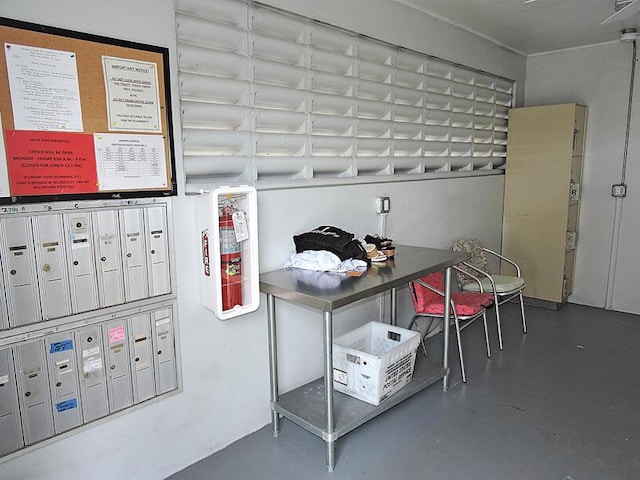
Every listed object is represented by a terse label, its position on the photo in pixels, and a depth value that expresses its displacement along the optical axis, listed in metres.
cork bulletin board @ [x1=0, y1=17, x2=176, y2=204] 1.72
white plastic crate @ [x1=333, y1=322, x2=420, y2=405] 2.59
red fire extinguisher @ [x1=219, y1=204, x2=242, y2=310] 2.29
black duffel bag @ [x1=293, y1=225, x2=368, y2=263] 2.64
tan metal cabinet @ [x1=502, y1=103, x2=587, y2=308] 4.57
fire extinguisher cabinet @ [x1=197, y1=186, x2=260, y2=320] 2.20
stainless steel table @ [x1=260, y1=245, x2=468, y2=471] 2.24
